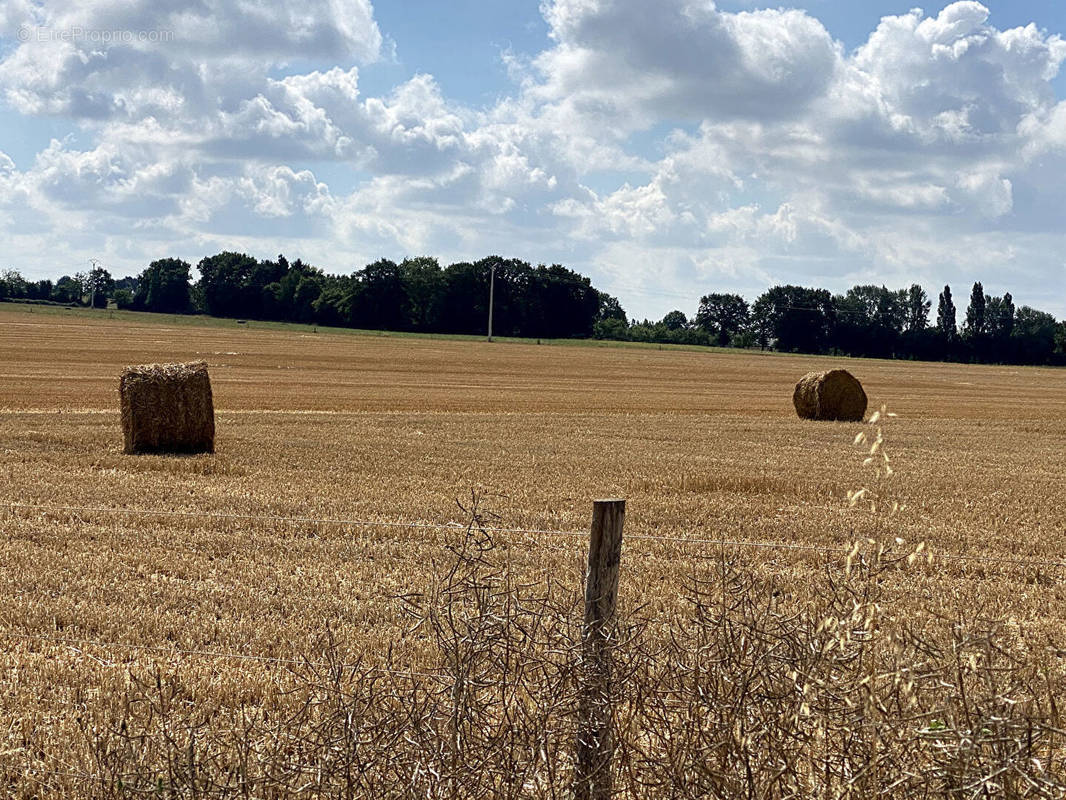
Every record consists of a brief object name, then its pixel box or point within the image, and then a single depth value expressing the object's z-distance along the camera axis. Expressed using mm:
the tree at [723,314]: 158000
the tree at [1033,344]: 129000
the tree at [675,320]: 182800
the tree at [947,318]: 131000
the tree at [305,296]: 140125
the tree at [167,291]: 162375
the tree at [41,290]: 150425
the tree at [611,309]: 166250
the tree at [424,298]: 131125
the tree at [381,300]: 130625
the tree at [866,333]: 132375
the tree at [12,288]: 143750
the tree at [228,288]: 148500
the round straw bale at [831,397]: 28047
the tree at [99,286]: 155525
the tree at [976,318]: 131125
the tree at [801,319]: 137375
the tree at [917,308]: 149250
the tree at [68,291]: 155625
